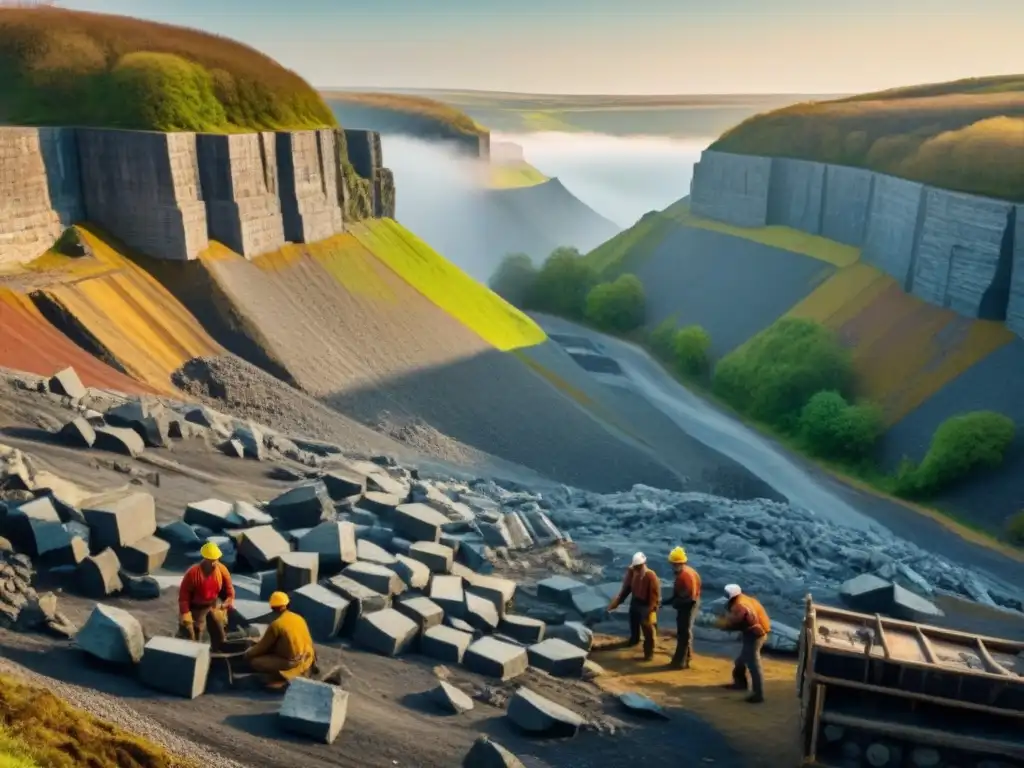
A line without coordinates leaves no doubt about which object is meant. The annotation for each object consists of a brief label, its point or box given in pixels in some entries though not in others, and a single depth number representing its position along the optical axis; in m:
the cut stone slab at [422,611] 12.45
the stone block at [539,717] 10.66
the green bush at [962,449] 31.23
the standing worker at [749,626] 12.16
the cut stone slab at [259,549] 12.98
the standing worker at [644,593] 13.44
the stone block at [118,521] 12.16
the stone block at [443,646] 12.12
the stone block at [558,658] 12.40
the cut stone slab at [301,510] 14.55
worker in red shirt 10.70
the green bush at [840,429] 35.75
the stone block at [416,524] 15.15
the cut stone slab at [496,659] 11.88
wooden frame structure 10.30
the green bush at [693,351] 47.69
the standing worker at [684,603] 13.16
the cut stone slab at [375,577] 12.65
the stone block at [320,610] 11.76
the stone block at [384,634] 11.85
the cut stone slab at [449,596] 13.09
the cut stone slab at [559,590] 15.08
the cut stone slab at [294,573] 12.37
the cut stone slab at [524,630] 13.30
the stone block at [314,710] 9.44
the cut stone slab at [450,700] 10.88
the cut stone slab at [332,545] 13.16
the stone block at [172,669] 9.66
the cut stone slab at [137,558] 12.19
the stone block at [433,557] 14.26
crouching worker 10.37
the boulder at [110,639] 9.82
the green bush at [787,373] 40.25
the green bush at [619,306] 56.28
